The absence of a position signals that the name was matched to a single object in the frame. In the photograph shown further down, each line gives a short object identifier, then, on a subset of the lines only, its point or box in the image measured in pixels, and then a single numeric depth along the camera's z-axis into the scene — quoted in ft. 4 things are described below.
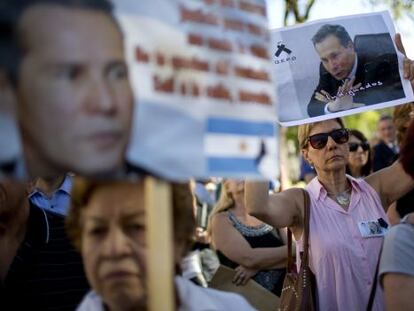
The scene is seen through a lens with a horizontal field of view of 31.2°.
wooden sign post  5.80
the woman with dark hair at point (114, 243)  6.25
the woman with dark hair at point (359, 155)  18.51
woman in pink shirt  10.79
